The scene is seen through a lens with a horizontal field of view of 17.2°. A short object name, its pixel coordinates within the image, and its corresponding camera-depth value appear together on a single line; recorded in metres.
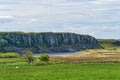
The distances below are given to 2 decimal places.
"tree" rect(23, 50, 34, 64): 96.64
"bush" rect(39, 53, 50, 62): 94.82
